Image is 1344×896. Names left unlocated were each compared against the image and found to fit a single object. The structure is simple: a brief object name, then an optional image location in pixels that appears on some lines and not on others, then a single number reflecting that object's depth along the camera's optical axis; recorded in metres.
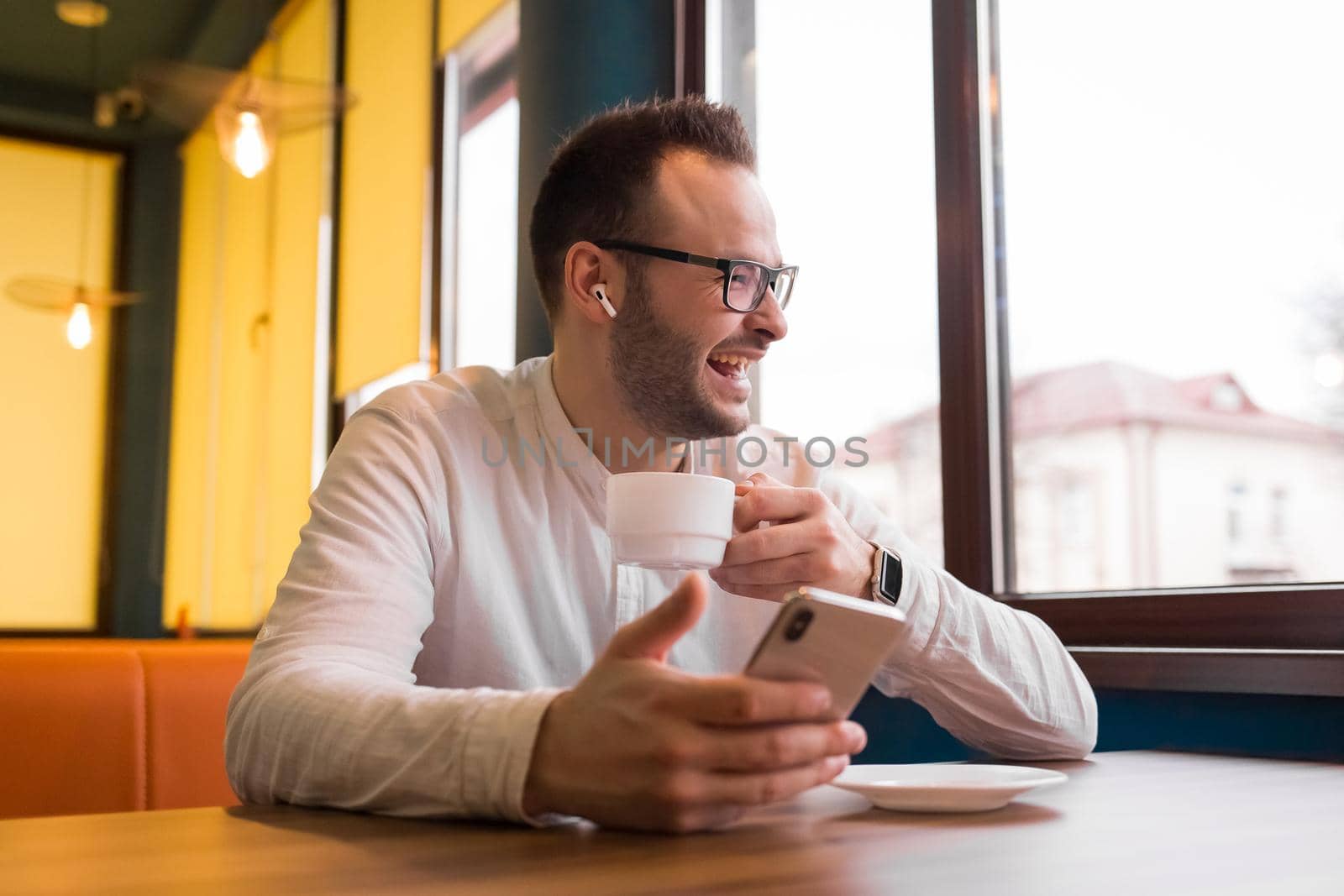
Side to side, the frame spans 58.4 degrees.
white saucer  1.00
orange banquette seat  1.82
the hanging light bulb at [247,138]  3.83
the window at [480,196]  4.31
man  0.85
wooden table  0.73
